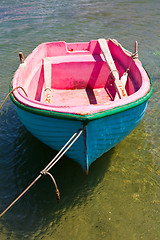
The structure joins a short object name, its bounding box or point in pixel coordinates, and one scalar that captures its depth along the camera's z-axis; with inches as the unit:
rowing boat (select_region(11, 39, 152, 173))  121.4
